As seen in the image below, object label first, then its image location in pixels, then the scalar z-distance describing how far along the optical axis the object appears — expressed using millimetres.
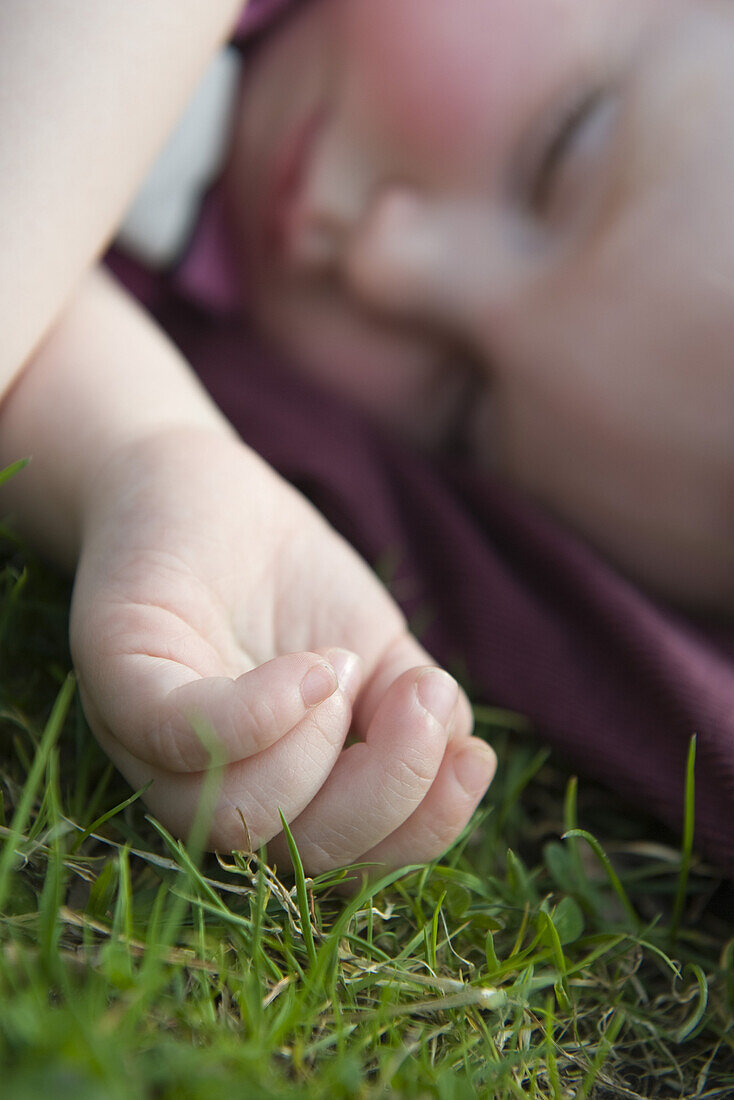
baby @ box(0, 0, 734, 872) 361
